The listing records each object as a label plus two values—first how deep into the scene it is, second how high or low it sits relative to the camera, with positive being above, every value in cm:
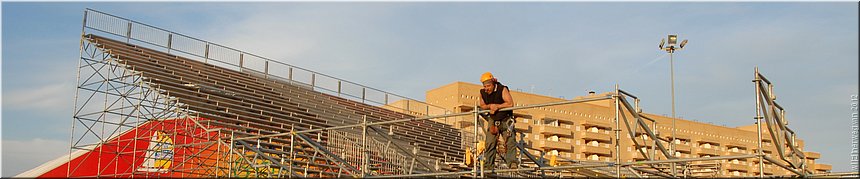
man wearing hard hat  1258 +81
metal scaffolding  1928 +134
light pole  3133 +488
